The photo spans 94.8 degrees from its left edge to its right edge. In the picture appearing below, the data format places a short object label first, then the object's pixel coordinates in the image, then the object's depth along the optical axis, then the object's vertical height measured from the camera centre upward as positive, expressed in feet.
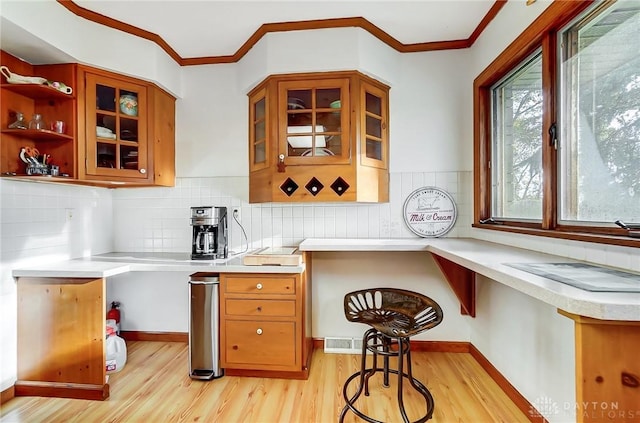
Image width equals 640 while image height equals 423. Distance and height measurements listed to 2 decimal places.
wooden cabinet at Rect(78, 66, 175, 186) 6.52 +2.02
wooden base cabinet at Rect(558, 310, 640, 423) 2.41 -1.30
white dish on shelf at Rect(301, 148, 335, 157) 6.85 +1.41
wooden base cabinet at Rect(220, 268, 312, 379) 6.19 -2.36
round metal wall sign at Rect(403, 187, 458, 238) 7.63 -0.01
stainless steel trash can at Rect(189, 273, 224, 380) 6.33 -2.46
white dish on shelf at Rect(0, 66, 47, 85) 5.65 +2.63
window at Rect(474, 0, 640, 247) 3.71 +1.37
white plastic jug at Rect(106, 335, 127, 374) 6.59 -3.24
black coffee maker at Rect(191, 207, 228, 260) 7.07 -0.50
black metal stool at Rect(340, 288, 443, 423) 4.74 -1.91
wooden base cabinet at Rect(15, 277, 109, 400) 5.80 -2.47
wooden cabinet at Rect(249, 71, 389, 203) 6.72 +1.77
